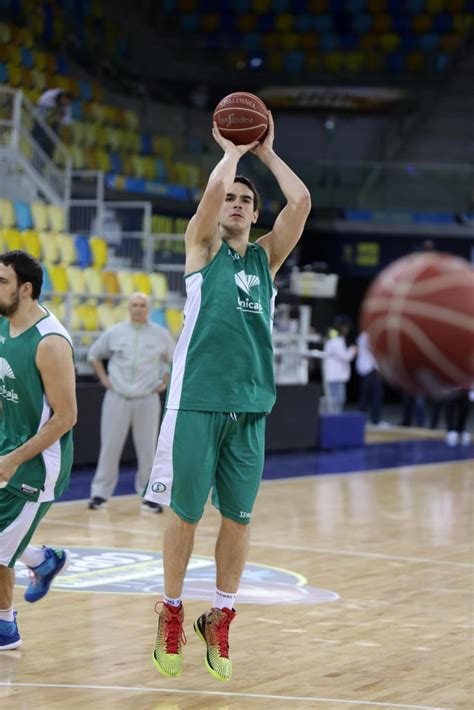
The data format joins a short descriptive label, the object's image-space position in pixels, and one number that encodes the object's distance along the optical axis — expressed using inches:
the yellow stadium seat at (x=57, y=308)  574.8
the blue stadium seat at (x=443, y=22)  1062.4
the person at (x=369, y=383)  833.5
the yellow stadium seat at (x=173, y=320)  632.4
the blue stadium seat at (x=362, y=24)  1073.5
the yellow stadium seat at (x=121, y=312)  613.9
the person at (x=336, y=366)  773.9
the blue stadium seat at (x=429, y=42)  1055.5
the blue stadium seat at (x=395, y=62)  1048.2
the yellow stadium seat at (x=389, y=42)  1062.4
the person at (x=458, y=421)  744.3
